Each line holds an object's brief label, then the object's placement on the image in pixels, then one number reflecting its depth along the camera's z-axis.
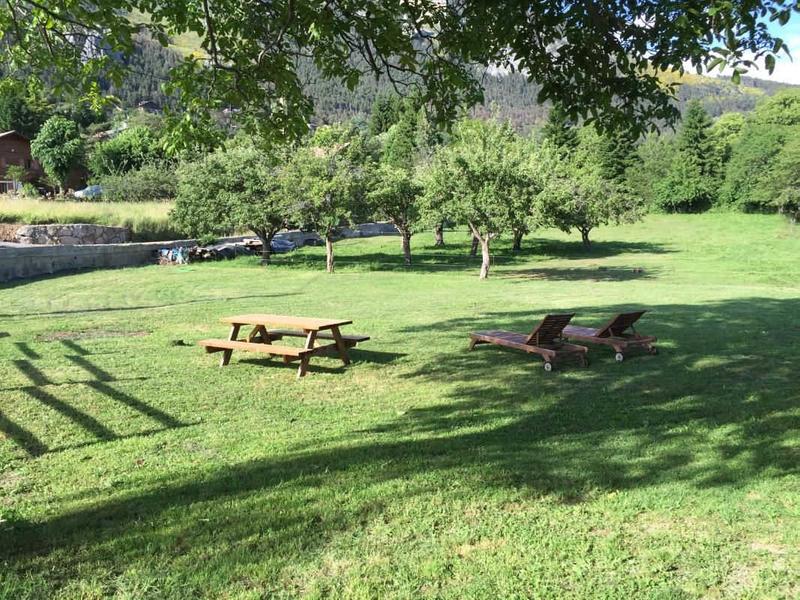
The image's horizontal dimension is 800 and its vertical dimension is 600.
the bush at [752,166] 63.44
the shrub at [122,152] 66.75
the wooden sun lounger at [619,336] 9.16
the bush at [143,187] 43.38
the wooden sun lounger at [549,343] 8.56
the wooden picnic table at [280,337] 8.35
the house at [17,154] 68.00
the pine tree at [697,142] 66.75
